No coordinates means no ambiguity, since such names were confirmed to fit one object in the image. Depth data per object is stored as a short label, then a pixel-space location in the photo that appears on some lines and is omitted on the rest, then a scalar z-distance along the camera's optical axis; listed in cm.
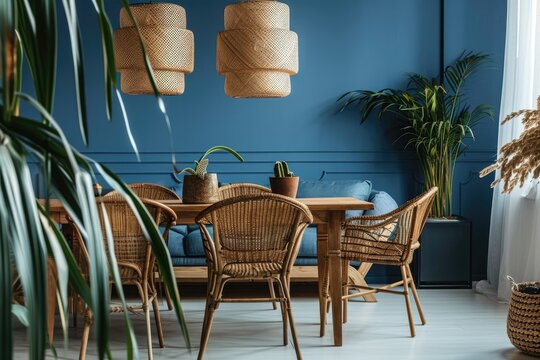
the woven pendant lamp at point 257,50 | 405
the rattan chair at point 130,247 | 352
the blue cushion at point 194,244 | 546
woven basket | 367
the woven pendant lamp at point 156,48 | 408
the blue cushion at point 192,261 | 550
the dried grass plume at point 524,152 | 350
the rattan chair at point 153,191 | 486
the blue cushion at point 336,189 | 595
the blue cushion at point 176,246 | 548
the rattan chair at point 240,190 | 490
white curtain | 507
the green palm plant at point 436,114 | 586
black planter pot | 578
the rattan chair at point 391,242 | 414
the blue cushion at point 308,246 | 545
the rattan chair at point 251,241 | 349
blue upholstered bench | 545
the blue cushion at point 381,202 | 571
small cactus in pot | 418
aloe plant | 413
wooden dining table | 386
